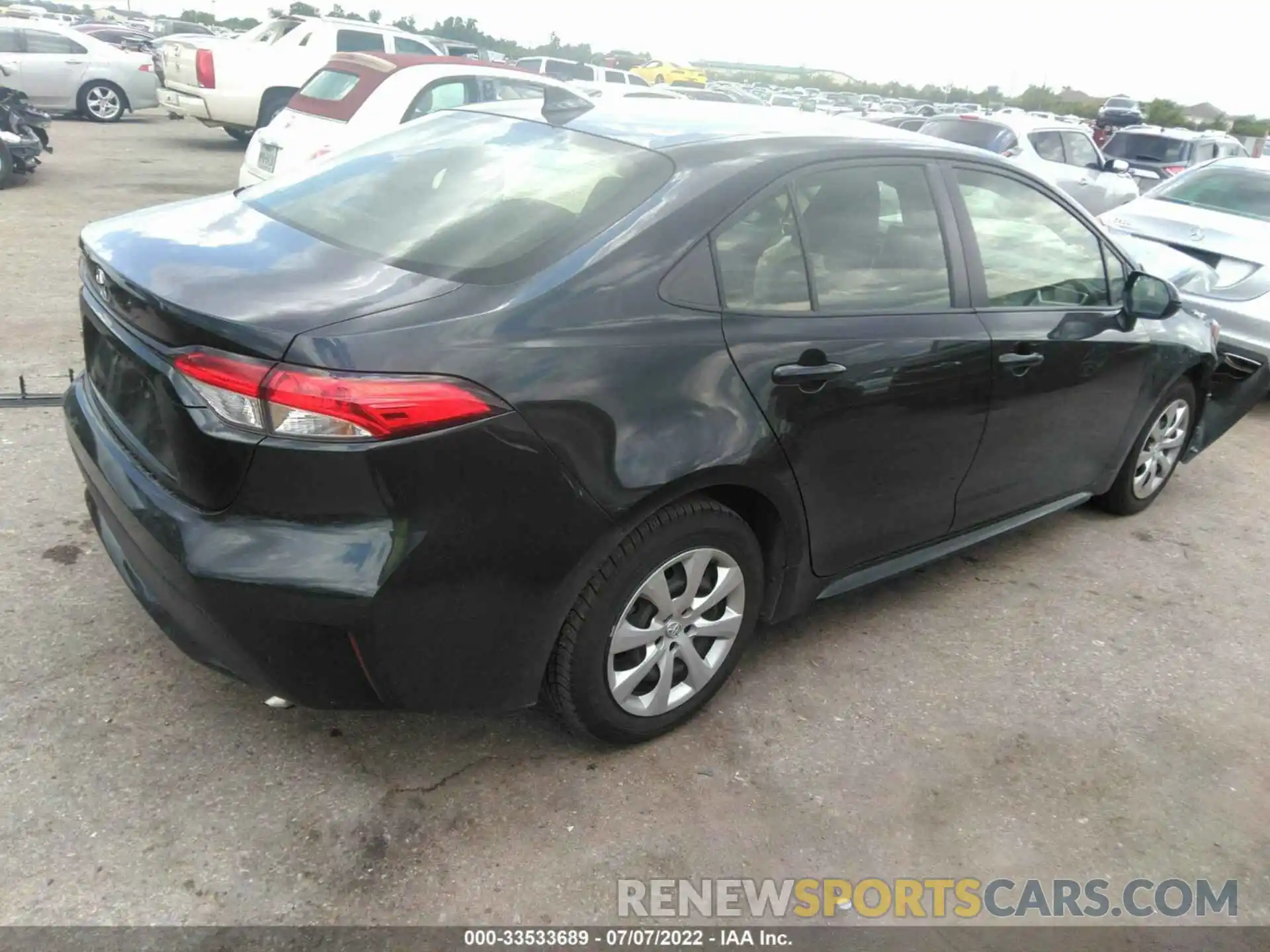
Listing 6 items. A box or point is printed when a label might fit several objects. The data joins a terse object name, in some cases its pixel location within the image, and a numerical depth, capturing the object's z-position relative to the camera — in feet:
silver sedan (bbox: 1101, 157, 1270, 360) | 20.90
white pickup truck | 44.86
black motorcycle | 32.91
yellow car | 111.75
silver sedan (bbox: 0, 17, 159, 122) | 51.55
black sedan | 7.20
